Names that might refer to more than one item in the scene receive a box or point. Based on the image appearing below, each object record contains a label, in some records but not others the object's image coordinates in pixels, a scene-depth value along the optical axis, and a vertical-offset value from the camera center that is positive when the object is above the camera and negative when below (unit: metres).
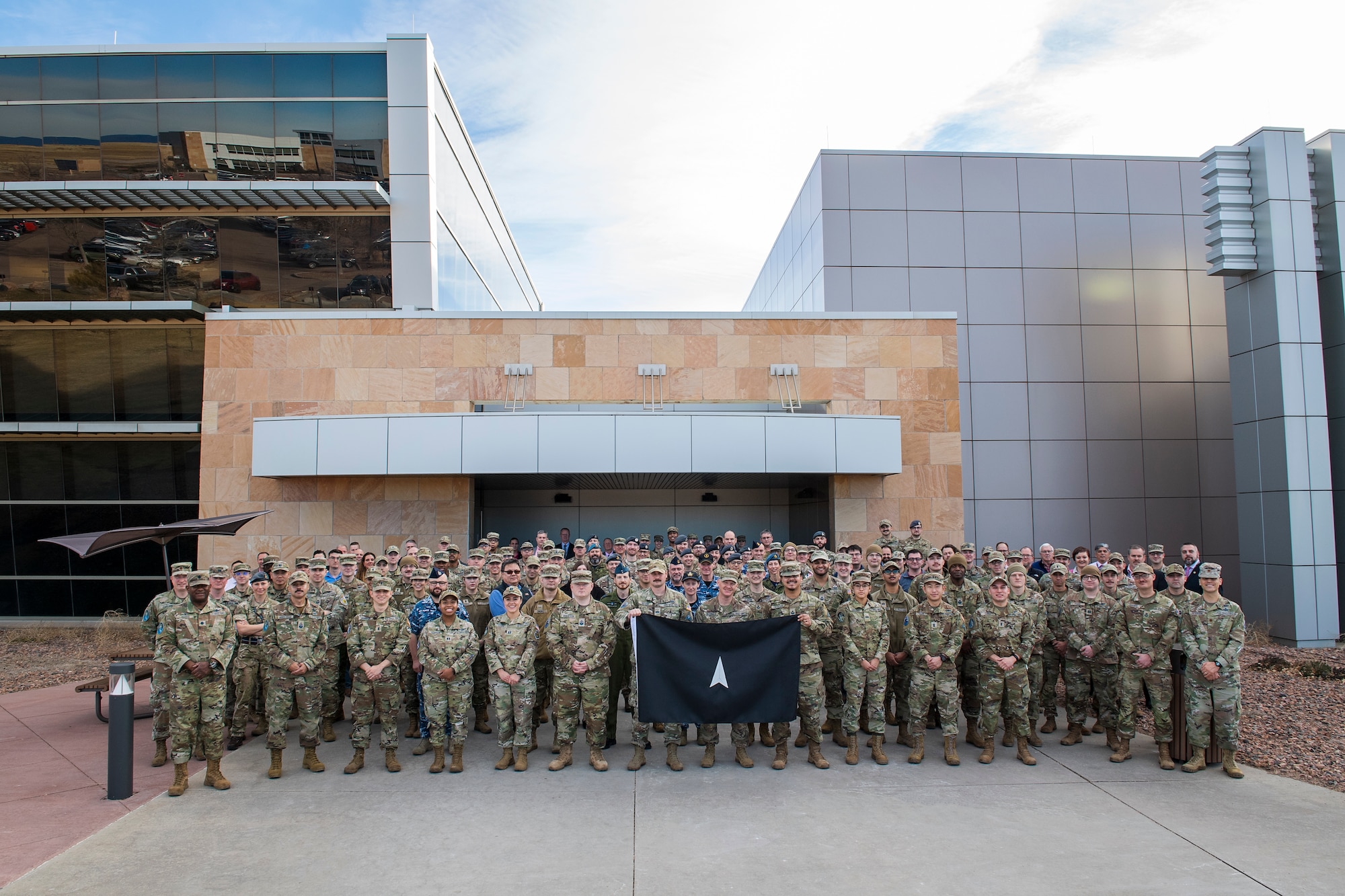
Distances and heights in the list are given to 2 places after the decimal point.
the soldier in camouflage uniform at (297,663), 8.71 -1.62
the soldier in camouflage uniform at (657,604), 9.07 -1.15
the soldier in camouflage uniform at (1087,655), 9.57 -1.84
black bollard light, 7.93 -2.06
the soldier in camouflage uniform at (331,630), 9.58 -1.43
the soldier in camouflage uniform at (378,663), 8.84 -1.66
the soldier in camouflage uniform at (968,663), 9.71 -1.96
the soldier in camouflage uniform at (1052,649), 9.87 -1.83
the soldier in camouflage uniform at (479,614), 10.32 -1.37
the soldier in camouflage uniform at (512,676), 8.79 -1.81
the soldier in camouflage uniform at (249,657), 9.09 -1.66
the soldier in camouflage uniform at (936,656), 8.98 -1.71
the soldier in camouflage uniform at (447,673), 8.75 -1.75
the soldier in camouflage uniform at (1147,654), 8.91 -1.73
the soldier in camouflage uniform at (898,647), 9.59 -1.77
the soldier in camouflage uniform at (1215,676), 8.56 -1.88
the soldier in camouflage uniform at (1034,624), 9.23 -1.44
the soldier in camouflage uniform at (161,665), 8.86 -1.64
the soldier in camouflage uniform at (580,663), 8.90 -1.71
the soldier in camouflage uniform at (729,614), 8.99 -1.27
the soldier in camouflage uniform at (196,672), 8.17 -1.60
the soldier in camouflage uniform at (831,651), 9.64 -1.76
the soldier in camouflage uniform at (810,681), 8.88 -1.94
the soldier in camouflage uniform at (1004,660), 8.95 -1.76
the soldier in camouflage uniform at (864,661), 8.98 -1.75
